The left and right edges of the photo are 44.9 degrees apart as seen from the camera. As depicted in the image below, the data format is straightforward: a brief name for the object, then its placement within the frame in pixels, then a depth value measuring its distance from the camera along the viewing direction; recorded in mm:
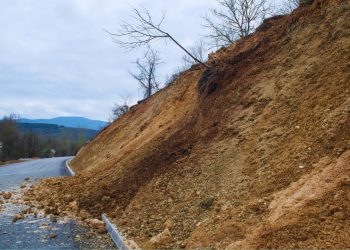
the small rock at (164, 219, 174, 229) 6270
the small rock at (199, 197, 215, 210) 6311
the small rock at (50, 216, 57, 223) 8266
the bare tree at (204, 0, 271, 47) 18562
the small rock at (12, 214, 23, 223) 8320
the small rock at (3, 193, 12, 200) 11131
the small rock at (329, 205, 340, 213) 4480
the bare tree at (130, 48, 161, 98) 43019
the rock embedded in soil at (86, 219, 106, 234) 7437
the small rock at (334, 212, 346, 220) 4355
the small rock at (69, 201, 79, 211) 9178
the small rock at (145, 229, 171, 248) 5750
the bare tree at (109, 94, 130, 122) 49300
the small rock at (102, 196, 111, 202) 8916
